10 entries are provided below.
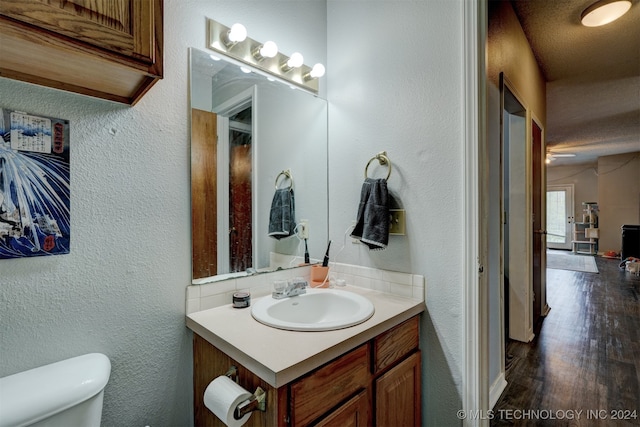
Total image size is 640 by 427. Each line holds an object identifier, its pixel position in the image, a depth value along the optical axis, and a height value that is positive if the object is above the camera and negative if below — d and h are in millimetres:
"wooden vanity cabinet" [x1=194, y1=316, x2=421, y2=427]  806 -563
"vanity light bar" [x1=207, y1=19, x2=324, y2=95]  1256 +748
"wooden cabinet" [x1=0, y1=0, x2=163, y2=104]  627 +399
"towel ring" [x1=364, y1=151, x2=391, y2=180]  1430 +271
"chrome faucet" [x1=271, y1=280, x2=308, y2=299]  1302 -346
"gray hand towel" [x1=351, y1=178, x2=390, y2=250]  1359 -8
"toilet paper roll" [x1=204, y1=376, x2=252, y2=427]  797 -512
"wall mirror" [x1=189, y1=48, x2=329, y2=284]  1214 +235
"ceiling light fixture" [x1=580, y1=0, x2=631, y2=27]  1887 +1332
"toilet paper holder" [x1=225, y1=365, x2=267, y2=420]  798 -520
